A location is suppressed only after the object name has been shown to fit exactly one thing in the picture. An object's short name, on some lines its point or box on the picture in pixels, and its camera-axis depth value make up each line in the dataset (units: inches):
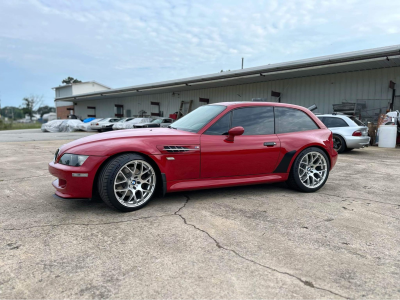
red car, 124.4
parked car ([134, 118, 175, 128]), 848.8
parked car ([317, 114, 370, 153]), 372.2
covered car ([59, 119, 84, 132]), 995.7
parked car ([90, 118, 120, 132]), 943.7
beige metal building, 525.3
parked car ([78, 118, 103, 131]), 980.3
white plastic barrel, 449.9
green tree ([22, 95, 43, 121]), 2770.7
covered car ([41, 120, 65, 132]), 970.1
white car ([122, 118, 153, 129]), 901.2
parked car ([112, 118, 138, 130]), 914.6
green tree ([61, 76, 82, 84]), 3364.9
